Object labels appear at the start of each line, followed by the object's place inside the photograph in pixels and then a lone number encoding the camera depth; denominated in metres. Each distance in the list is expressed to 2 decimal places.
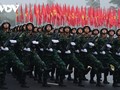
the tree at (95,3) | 54.41
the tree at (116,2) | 52.88
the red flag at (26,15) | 24.80
